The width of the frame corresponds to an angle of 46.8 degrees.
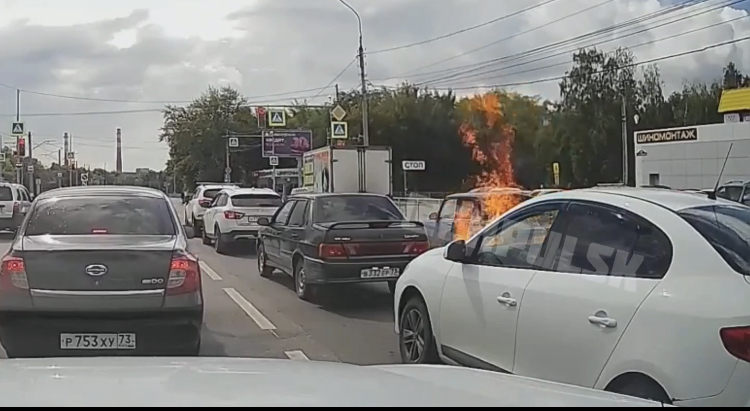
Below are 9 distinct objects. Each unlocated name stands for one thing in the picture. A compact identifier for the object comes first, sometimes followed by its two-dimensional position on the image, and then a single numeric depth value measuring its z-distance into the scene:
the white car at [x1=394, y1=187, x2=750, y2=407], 4.20
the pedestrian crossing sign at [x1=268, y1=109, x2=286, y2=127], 43.86
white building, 39.62
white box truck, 28.03
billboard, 66.38
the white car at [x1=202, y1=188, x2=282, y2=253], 20.25
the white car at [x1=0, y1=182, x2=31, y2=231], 26.34
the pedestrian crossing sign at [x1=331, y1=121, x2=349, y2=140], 38.75
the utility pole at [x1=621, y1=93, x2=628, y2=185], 56.27
